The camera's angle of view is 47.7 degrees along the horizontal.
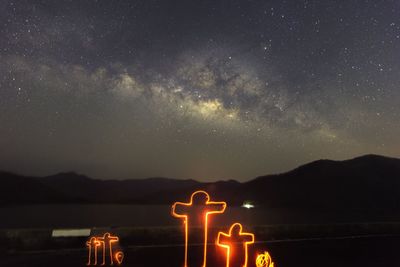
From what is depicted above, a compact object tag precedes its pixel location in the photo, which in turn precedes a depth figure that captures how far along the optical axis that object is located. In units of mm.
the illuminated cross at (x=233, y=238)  11367
